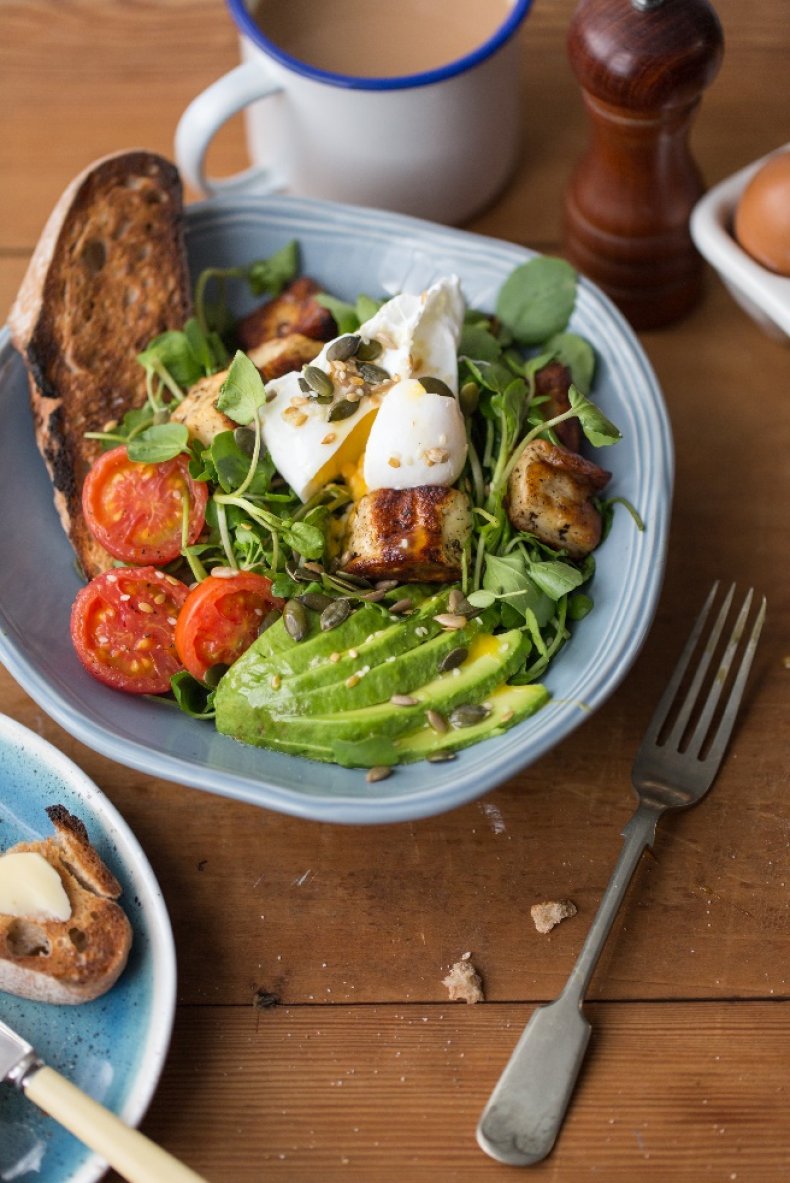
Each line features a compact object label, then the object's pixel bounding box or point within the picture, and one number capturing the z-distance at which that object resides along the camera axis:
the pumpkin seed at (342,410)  0.75
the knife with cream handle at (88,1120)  0.67
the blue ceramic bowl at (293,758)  0.71
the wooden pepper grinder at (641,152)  0.76
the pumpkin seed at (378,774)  0.72
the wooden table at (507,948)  0.71
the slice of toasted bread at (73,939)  0.70
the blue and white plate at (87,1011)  0.70
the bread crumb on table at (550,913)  0.74
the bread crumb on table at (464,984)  0.73
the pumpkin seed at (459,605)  0.74
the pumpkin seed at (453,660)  0.73
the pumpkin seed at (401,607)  0.74
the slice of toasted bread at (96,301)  0.78
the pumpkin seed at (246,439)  0.75
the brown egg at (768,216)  0.78
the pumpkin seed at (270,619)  0.74
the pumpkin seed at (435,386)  0.75
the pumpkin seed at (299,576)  0.74
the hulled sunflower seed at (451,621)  0.73
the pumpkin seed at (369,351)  0.76
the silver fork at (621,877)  0.70
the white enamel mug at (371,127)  0.80
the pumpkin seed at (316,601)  0.74
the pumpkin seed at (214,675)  0.74
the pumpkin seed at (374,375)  0.75
